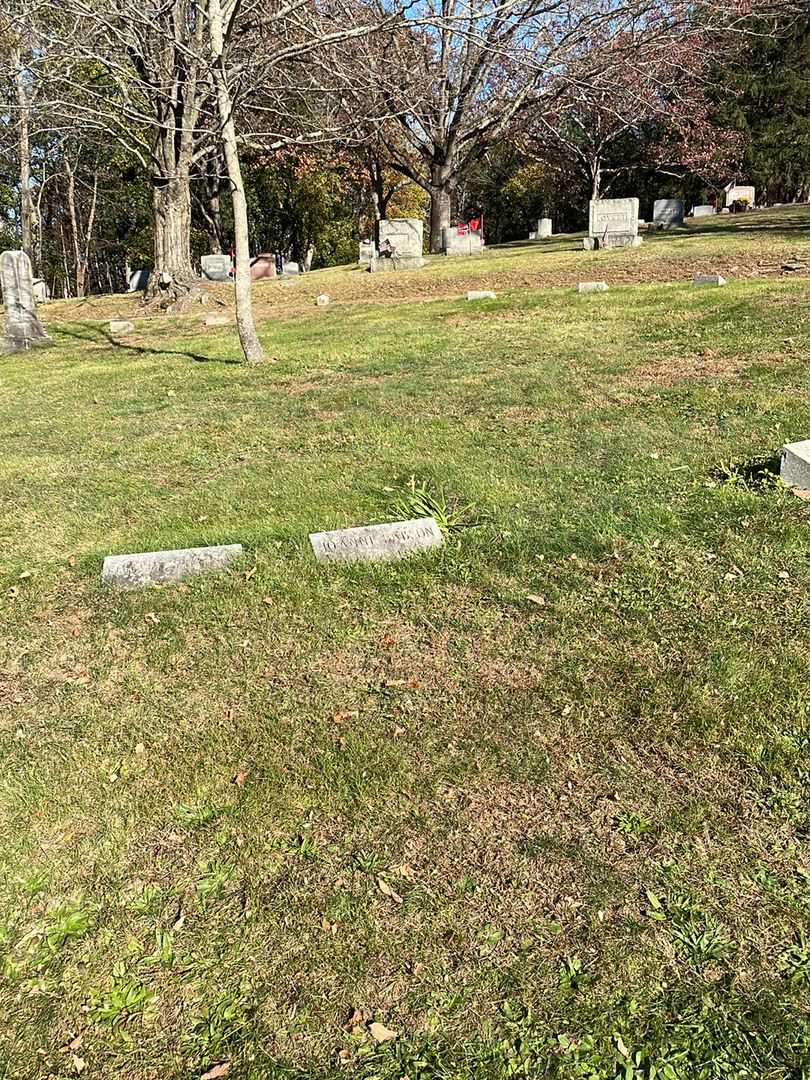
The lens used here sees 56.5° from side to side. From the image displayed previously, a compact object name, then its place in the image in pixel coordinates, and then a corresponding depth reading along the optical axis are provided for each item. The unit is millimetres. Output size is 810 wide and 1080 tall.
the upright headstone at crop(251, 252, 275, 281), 28422
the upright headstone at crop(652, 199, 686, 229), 23250
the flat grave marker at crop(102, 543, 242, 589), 4410
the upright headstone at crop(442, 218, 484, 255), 23656
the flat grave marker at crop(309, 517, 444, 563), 4457
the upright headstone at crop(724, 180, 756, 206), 33250
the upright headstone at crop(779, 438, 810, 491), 4632
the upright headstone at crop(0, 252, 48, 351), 13305
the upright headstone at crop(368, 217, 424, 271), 20550
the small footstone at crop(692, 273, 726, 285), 11912
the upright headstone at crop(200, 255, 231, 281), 23375
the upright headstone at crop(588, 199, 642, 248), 19453
